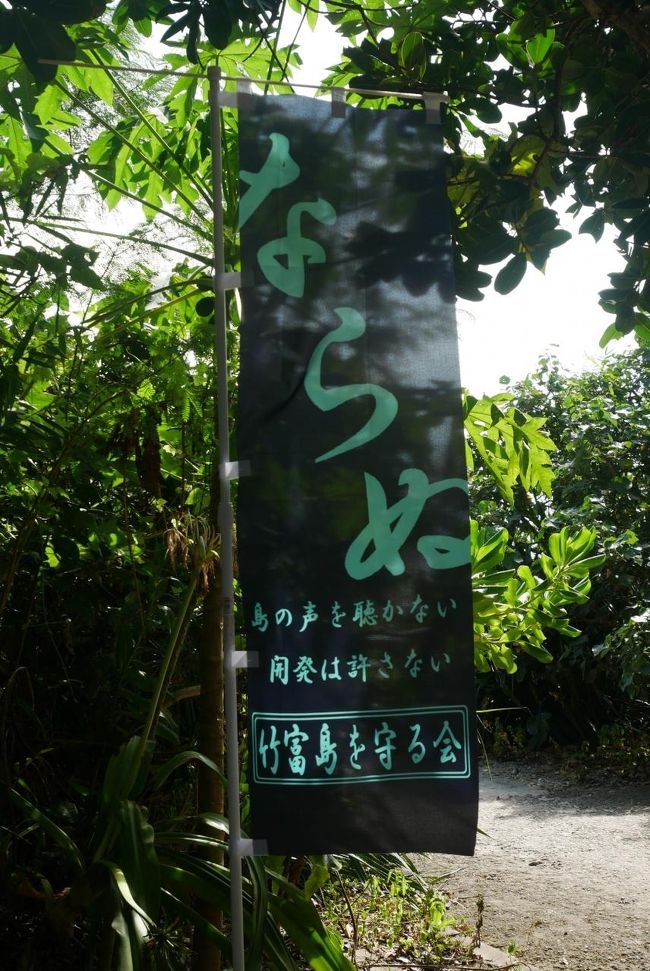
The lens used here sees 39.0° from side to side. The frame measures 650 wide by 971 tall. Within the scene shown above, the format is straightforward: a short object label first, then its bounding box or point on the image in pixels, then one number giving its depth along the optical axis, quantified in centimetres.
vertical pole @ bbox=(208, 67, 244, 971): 172
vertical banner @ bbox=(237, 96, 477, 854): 175
